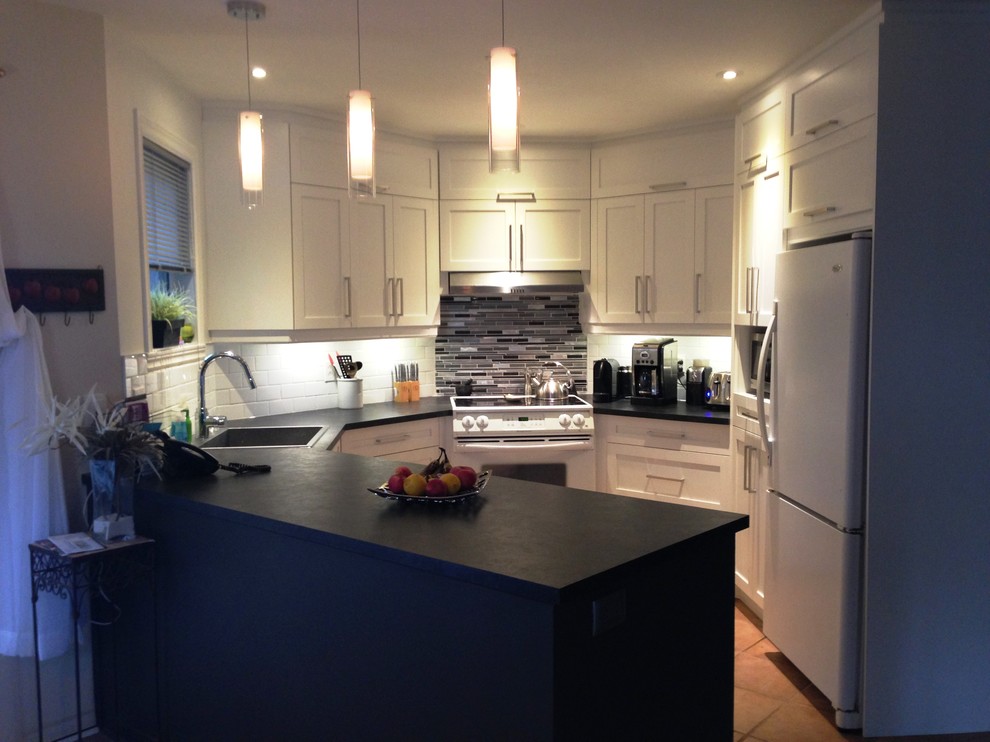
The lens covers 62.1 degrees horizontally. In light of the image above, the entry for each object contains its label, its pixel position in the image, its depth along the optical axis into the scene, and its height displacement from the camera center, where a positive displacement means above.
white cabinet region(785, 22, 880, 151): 2.84 +0.87
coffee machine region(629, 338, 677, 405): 4.87 -0.31
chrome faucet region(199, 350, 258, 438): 3.92 -0.35
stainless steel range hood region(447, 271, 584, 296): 5.01 +0.23
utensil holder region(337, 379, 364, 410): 4.83 -0.42
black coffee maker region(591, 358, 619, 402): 5.14 -0.38
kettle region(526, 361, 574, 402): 5.05 -0.41
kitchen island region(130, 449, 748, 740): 1.76 -0.72
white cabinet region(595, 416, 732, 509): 4.43 -0.79
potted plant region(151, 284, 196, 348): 3.45 +0.03
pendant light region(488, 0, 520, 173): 2.11 +0.56
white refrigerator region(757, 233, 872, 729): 2.89 -0.54
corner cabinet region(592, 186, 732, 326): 4.54 +0.36
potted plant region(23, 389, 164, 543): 2.57 -0.40
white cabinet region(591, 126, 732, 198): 4.52 +0.90
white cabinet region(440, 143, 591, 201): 4.96 +0.88
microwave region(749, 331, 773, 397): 4.05 -0.19
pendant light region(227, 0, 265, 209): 2.63 +0.54
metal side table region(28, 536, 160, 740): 2.50 -0.76
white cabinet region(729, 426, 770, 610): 3.80 -0.89
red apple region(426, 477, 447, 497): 2.35 -0.48
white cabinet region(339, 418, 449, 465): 4.39 -0.66
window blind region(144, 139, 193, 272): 3.50 +0.51
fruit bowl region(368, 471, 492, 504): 2.36 -0.50
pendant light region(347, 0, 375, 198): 2.38 +0.51
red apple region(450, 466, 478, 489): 2.42 -0.46
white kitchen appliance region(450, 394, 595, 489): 4.68 -0.69
